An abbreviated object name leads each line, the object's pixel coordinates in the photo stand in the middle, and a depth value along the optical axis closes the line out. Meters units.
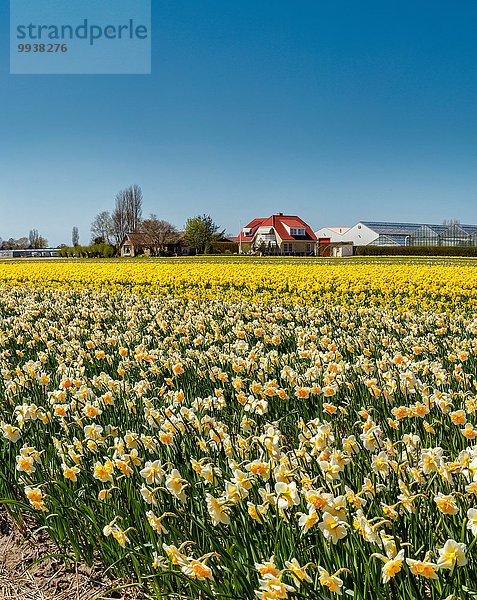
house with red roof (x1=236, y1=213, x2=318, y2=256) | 72.25
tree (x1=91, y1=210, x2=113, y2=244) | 81.31
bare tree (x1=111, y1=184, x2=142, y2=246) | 78.44
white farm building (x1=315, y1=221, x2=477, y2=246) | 71.12
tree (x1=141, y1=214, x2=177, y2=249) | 77.56
